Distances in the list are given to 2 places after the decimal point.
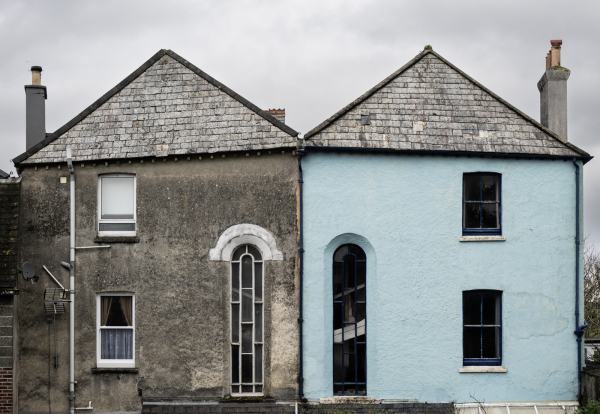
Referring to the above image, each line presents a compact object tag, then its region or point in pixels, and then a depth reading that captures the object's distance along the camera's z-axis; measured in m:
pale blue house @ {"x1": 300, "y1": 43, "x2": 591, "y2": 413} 13.68
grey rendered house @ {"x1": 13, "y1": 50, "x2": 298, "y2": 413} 13.72
